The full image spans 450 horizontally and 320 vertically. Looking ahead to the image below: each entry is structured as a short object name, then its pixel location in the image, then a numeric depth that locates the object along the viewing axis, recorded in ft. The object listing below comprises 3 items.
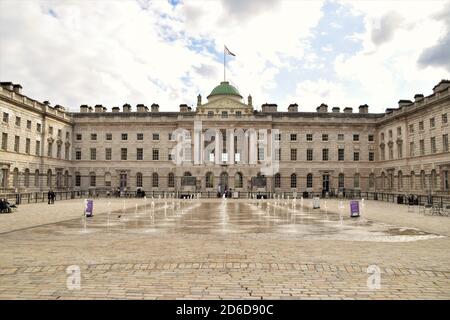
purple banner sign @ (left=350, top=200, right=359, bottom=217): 75.36
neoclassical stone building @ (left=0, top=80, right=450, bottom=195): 189.88
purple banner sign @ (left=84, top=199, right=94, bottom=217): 70.85
